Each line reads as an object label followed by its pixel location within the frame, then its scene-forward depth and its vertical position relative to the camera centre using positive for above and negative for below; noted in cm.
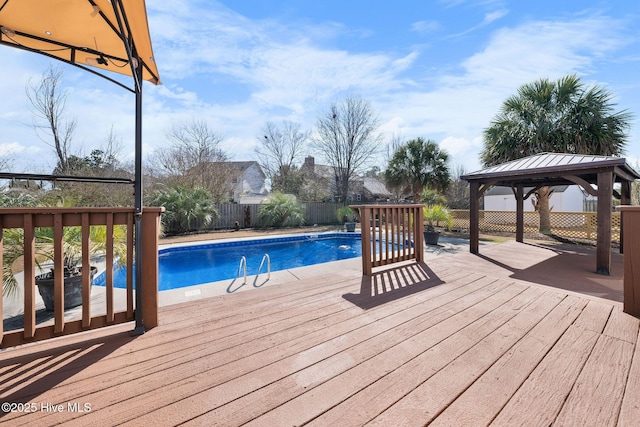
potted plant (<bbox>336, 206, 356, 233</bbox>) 1446 -33
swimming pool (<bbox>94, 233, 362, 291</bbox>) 621 -150
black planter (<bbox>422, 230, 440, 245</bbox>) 814 -86
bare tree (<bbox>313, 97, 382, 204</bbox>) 1639 +464
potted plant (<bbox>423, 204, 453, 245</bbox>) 898 -23
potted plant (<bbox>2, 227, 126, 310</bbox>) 261 -53
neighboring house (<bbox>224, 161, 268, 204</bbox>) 2272 +254
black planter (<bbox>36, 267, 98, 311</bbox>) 304 -98
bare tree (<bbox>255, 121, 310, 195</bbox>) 1939 +436
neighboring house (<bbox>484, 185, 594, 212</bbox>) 1719 +72
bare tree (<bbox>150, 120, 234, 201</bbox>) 1477 +300
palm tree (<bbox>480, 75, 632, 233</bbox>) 745 +263
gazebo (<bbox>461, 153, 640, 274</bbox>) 389 +64
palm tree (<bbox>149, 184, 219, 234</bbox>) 1089 +6
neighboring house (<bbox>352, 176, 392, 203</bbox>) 2205 +171
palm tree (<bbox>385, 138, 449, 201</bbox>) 1070 +180
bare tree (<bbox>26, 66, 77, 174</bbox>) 1002 +373
